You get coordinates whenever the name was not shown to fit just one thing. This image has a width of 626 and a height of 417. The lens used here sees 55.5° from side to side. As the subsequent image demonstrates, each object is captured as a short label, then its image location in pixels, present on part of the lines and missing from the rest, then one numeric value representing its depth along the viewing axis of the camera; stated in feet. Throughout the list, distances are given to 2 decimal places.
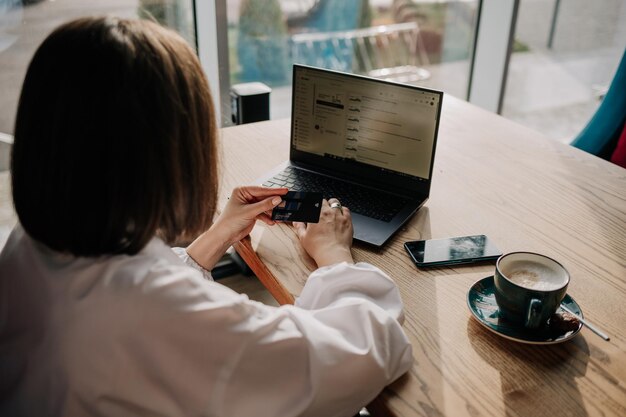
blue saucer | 2.79
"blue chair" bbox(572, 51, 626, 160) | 5.95
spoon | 2.84
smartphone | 3.48
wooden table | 2.56
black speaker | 6.33
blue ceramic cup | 2.74
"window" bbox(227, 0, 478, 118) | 8.16
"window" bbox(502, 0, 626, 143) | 9.79
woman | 2.14
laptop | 3.93
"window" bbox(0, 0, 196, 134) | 6.29
